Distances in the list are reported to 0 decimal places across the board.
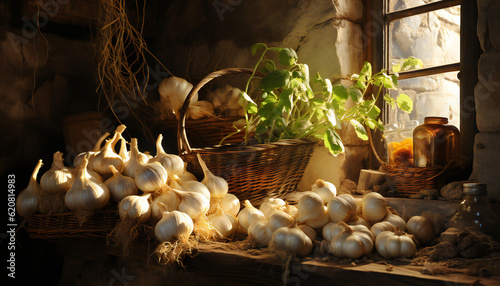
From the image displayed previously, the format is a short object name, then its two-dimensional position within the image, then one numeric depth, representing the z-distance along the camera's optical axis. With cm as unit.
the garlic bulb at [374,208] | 131
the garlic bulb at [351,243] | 109
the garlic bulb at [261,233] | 126
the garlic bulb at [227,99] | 194
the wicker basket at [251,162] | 152
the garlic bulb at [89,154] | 158
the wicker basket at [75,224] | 143
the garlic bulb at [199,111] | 191
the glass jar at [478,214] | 112
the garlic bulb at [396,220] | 127
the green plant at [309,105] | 151
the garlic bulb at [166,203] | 137
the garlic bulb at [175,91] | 196
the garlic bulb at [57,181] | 148
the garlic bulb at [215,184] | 146
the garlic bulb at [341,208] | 126
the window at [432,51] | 158
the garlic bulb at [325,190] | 146
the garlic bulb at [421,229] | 123
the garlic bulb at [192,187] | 140
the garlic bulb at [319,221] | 129
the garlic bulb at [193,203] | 133
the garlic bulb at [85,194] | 137
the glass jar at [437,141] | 151
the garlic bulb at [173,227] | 125
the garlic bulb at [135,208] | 132
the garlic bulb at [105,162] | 153
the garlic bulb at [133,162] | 150
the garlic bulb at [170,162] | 149
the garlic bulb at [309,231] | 125
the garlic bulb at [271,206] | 145
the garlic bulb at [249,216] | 136
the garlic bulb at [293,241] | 113
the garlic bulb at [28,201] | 151
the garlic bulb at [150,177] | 139
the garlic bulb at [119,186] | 143
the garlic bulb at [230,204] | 149
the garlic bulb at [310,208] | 127
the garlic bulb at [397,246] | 108
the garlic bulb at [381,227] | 121
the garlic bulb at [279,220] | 125
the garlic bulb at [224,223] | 139
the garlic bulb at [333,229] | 117
